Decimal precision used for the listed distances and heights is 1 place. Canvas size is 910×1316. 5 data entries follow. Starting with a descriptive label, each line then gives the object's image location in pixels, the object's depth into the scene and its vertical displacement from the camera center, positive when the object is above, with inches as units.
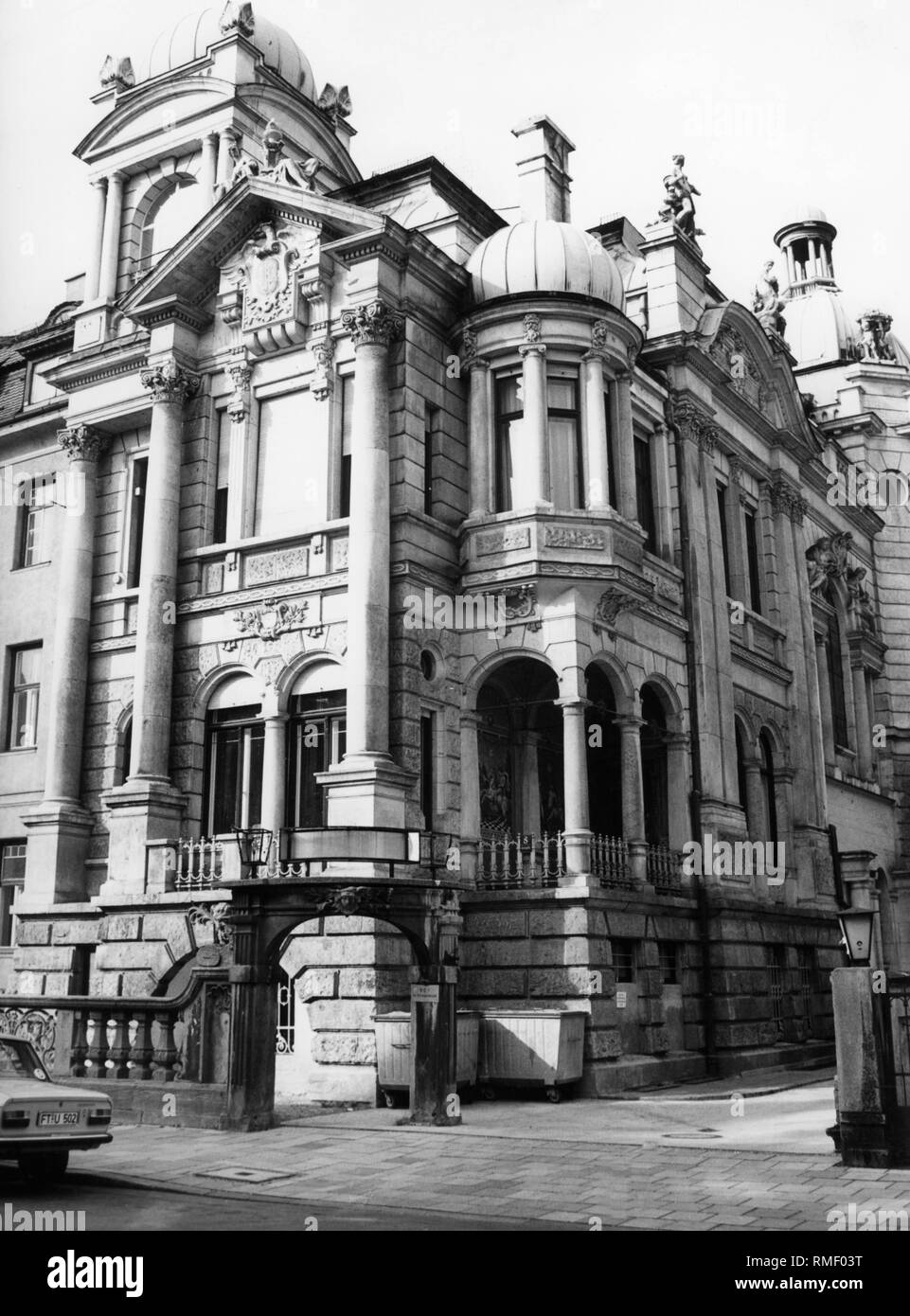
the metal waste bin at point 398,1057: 768.3 -27.9
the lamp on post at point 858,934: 555.8 +27.3
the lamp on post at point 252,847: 741.9 +92.3
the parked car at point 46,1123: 477.4 -39.2
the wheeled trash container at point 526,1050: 807.1 -26.1
